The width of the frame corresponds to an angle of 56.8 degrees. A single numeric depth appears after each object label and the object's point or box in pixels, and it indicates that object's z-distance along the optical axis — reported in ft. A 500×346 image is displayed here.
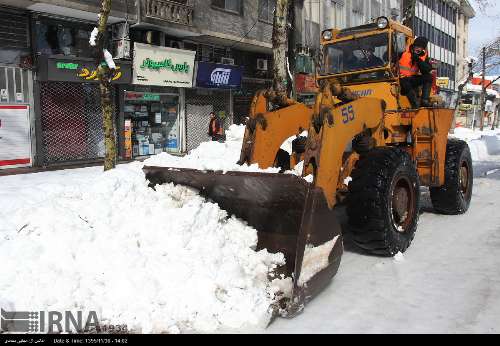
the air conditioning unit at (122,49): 44.29
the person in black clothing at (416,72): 20.03
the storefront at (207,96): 55.11
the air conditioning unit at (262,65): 64.80
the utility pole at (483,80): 108.67
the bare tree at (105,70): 26.91
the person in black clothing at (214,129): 54.29
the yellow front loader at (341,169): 12.83
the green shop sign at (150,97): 50.62
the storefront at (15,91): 38.06
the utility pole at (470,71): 80.51
